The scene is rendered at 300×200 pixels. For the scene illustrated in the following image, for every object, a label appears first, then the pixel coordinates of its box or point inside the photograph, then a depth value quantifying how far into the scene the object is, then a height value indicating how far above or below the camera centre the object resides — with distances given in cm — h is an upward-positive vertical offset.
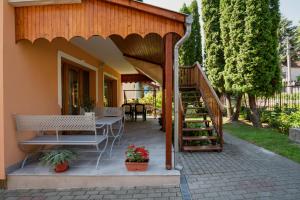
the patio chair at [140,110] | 1182 -61
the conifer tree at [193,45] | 1437 +315
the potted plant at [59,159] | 367 -94
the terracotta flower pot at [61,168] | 370 -106
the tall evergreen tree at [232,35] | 924 +246
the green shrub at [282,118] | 824 -81
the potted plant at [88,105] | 707 -20
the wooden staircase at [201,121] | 592 -63
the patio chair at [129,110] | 1195 -63
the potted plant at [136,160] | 375 -98
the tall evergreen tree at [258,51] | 877 +169
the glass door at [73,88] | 609 +31
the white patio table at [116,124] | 493 -53
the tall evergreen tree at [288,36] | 3653 +940
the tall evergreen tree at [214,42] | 1148 +269
